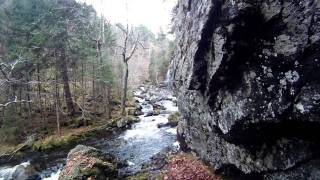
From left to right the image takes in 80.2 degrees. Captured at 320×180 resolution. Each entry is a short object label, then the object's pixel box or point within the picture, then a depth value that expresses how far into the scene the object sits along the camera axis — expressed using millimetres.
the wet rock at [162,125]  15467
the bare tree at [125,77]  17947
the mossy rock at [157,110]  18775
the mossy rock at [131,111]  18811
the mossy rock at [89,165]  9064
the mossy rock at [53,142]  13754
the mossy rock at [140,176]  9181
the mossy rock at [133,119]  17009
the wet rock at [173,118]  15441
